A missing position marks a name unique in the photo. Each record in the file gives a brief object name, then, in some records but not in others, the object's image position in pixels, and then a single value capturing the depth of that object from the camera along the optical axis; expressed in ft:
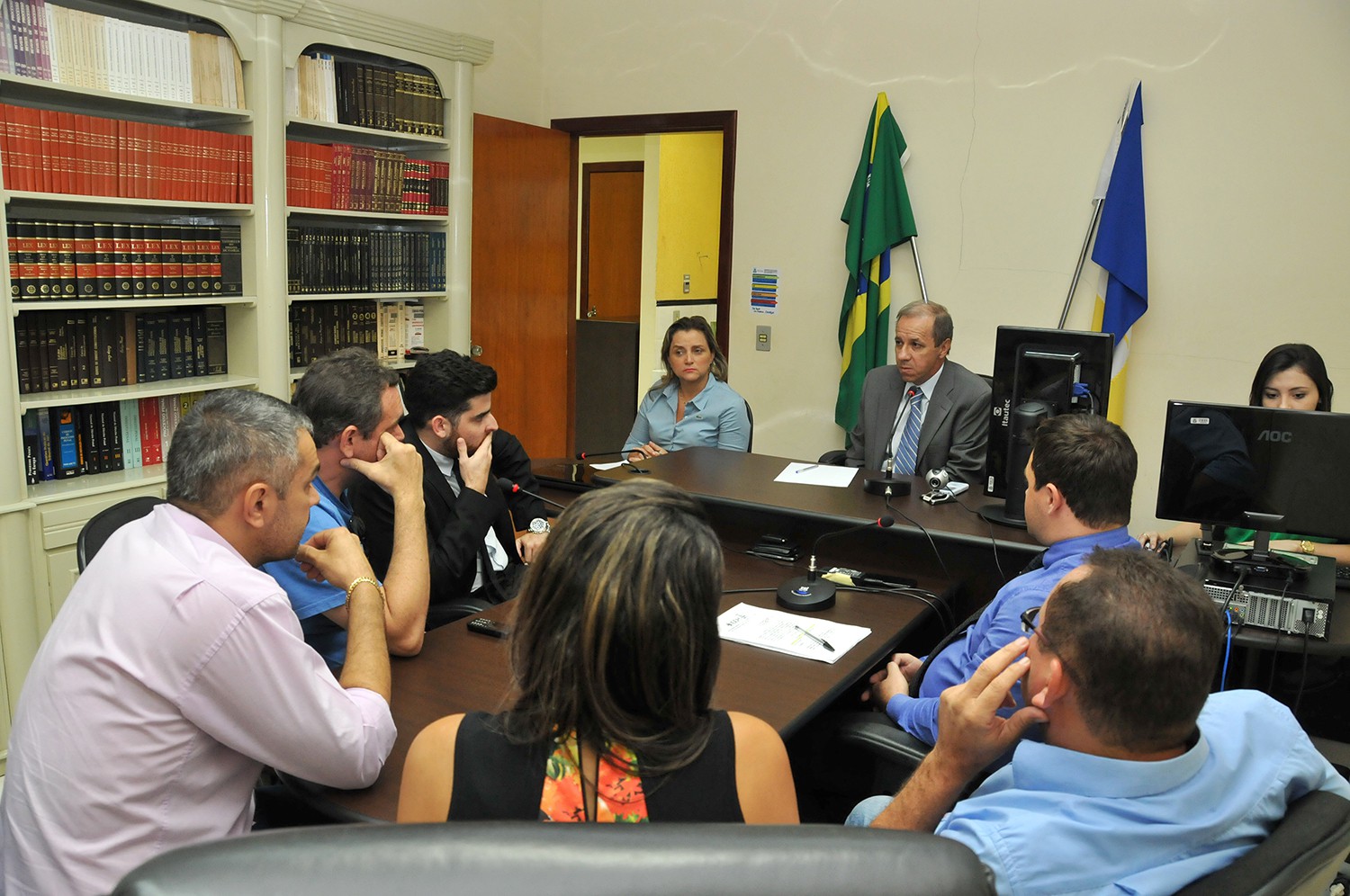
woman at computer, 9.68
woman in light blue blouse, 13.05
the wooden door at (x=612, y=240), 25.25
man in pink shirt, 4.40
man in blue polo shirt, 6.50
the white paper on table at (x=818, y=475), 9.97
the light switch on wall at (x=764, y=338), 16.66
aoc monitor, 7.77
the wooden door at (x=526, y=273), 16.38
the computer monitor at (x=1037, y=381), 8.84
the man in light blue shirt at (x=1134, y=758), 3.46
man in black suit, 8.00
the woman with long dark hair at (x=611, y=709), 3.55
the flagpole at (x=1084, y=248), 13.62
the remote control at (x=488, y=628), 6.78
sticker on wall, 16.51
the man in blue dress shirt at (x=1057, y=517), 6.39
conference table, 5.75
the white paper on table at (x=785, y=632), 6.64
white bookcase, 10.11
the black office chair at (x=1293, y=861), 3.00
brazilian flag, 14.87
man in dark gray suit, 11.93
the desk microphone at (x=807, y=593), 7.40
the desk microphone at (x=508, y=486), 9.07
